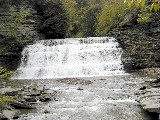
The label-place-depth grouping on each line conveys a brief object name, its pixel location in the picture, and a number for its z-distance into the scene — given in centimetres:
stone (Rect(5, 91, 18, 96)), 1479
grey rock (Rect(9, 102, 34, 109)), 1246
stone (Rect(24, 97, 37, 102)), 1390
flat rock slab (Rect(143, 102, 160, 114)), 1015
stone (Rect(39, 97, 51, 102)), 1410
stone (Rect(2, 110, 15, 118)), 1080
